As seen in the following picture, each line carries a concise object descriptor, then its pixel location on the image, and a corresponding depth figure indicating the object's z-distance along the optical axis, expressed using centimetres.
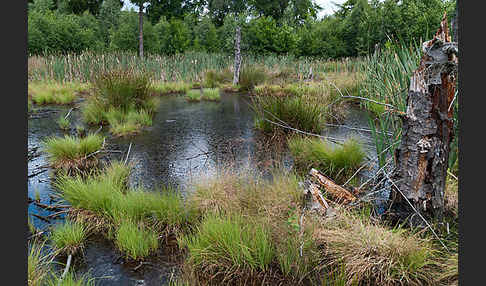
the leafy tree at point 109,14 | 2436
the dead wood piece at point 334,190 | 286
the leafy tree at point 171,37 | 1919
